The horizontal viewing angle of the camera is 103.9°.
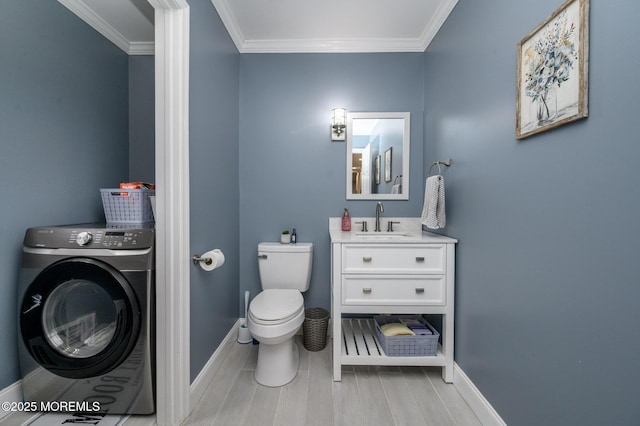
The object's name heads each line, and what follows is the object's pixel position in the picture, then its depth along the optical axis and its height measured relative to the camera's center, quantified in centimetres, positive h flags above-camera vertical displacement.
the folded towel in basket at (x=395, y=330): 161 -80
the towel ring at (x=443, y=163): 167 +31
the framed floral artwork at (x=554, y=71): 77 +49
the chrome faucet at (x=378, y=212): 205 -3
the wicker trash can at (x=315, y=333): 187 -95
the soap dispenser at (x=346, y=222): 209 -12
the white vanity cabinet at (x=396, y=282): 153 -46
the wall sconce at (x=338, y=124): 205 +69
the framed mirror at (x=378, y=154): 212 +44
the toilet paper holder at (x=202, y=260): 135 -29
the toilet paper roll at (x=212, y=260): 137 -30
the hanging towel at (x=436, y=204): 159 +3
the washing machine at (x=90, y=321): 117 -56
